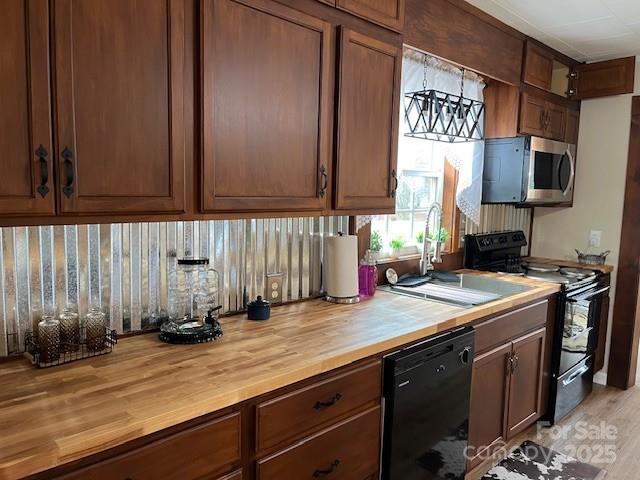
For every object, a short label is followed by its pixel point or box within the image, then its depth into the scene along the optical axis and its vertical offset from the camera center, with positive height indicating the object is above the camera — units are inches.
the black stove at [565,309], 118.4 -26.5
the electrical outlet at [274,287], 84.0 -15.8
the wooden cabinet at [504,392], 94.0 -39.9
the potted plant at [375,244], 103.0 -9.7
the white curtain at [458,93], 104.7 +24.2
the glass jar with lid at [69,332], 57.9 -16.9
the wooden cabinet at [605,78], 135.3 +36.2
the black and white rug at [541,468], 100.3 -56.3
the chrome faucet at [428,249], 113.0 -11.7
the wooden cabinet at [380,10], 75.2 +30.5
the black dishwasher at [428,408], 71.1 -32.9
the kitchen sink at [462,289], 94.4 -19.0
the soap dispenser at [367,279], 94.8 -15.7
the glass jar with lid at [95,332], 59.1 -17.2
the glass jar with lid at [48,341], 55.1 -17.2
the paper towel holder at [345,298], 88.8 -18.4
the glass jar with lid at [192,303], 65.2 -16.5
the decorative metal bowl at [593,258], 143.5 -15.9
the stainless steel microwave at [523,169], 124.0 +8.8
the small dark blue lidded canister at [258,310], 76.3 -18.0
